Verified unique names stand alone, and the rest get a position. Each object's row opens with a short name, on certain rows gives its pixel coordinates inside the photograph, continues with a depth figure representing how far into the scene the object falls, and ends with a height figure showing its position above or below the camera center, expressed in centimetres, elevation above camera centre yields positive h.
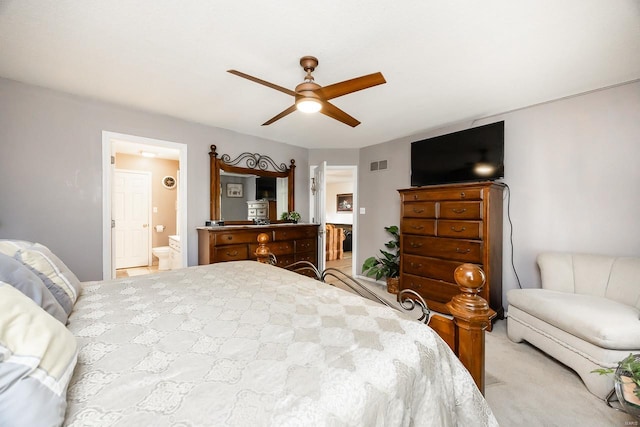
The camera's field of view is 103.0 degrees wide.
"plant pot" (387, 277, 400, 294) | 392 -111
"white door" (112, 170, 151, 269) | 523 -9
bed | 57 -45
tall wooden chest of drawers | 278 -28
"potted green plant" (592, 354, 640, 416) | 124 -88
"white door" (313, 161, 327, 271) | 427 +8
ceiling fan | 181 +93
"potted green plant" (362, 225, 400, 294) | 401 -85
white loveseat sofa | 172 -75
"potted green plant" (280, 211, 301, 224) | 449 -7
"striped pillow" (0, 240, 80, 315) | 114 -27
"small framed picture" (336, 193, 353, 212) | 930 +42
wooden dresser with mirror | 341 +3
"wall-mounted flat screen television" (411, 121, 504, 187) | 302 +75
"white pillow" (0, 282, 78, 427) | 49 -33
